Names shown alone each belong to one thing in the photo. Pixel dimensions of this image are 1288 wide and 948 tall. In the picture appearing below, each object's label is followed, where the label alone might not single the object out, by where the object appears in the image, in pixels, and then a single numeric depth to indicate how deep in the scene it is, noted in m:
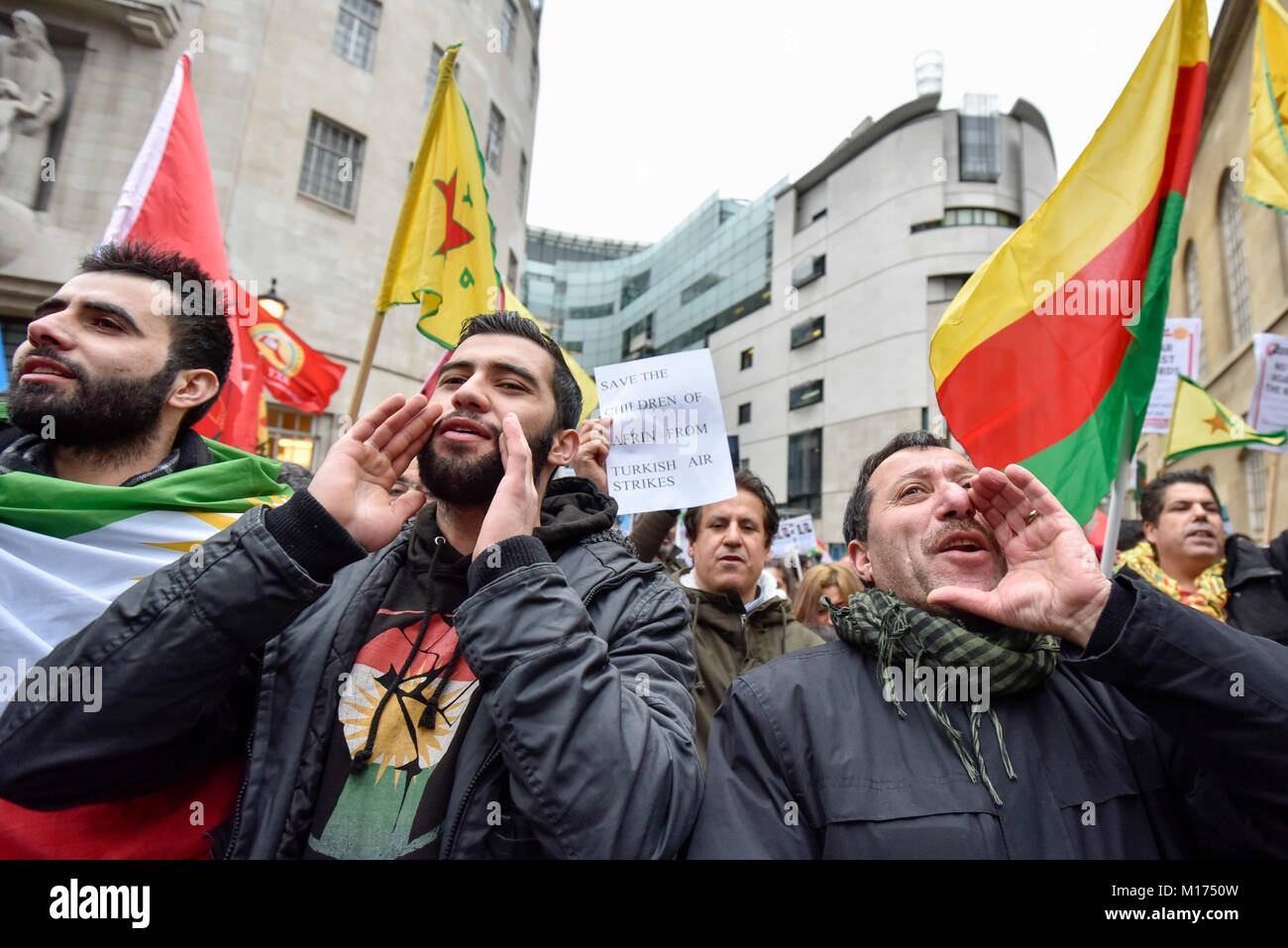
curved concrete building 28.97
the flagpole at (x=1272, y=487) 5.34
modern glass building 38.97
